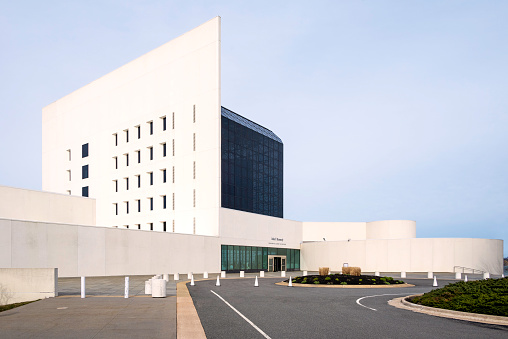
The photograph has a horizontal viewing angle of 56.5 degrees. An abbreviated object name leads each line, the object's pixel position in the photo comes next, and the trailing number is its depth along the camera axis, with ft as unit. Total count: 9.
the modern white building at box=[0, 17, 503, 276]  173.42
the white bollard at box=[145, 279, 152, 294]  74.30
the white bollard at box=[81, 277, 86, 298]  68.13
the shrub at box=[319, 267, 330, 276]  128.08
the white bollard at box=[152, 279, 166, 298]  67.72
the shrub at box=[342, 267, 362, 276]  123.03
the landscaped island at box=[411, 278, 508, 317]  48.93
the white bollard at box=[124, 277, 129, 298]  65.87
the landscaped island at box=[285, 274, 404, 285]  107.14
